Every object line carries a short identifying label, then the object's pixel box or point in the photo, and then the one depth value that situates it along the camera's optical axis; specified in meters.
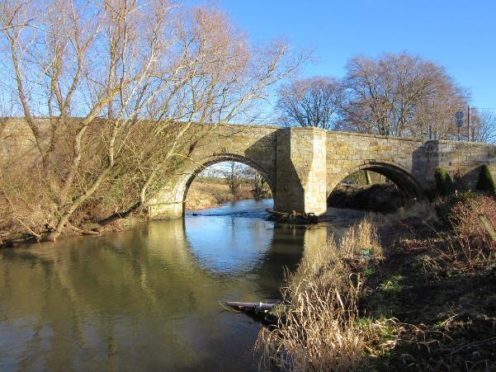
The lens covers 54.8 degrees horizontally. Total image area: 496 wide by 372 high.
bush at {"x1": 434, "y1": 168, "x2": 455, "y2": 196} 24.03
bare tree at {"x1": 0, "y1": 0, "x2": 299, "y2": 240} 14.64
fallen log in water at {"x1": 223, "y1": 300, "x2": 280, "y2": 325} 7.14
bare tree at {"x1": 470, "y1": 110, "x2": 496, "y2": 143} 41.56
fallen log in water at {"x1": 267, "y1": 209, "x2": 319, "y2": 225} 21.58
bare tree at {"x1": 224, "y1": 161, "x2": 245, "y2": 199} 41.44
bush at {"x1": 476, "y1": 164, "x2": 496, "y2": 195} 23.79
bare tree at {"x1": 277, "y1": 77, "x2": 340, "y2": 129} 42.72
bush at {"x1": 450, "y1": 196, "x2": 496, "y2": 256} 7.14
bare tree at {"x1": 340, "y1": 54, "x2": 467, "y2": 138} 35.78
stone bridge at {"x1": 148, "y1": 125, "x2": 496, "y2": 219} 22.22
